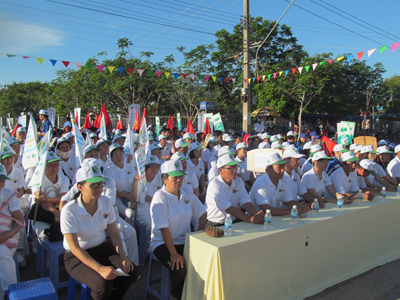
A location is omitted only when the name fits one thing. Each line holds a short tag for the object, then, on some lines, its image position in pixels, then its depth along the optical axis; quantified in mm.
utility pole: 13883
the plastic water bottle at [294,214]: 3623
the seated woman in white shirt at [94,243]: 2832
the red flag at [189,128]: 11418
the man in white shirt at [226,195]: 3863
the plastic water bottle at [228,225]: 3219
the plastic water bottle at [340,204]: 4189
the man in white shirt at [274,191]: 4090
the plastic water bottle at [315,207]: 4025
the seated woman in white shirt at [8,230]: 2975
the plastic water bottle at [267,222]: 3377
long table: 2875
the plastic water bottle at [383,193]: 4904
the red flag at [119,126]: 11361
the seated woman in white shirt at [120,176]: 5105
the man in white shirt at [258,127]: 17870
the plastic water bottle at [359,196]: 4714
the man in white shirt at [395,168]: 6613
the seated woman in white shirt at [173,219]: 3131
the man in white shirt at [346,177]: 5148
